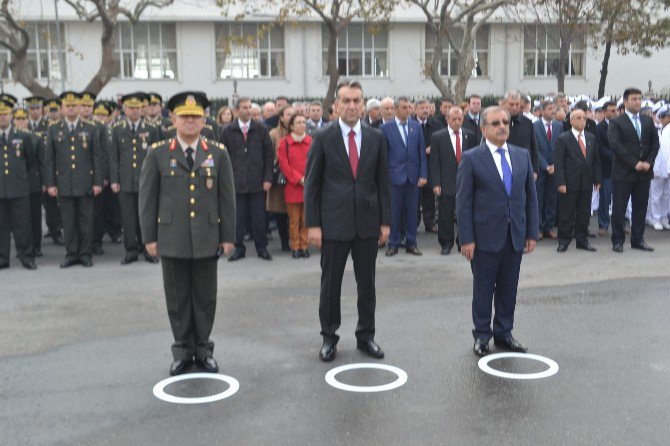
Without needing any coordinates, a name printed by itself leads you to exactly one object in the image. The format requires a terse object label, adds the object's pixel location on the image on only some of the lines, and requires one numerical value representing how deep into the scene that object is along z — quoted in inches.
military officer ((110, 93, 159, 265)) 421.1
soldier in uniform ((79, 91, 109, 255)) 432.5
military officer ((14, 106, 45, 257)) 443.8
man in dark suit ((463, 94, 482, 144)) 489.1
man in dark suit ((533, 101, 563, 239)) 486.0
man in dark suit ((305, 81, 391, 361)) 251.3
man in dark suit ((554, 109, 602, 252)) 445.1
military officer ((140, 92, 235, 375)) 239.8
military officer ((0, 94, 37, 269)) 410.9
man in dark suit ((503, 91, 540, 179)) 449.4
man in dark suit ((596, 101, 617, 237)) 503.5
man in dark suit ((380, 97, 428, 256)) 438.9
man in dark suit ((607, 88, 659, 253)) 434.9
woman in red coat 435.5
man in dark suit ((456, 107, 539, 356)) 255.9
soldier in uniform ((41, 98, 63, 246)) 493.7
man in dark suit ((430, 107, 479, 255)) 446.0
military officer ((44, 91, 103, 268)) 417.7
